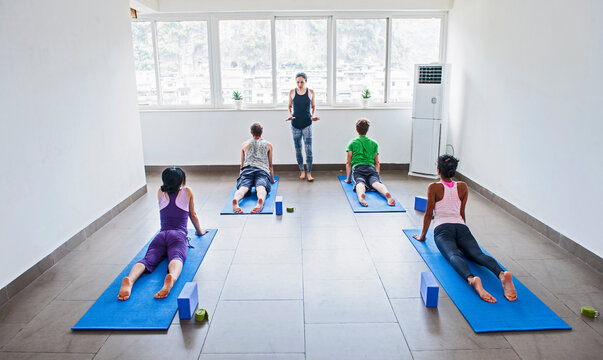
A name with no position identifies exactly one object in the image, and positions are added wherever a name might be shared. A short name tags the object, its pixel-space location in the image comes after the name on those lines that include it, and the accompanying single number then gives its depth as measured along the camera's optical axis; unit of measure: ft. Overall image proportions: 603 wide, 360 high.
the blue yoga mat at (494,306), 7.96
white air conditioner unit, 18.99
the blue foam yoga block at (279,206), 14.47
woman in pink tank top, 9.87
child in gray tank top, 16.15
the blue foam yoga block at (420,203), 14.73
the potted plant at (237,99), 20.77
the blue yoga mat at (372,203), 14.84
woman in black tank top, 19.25
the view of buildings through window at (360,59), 20.77
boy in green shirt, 16.87
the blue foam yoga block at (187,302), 8.20
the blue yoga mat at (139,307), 8.06
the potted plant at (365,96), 20.88
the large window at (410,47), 20.89
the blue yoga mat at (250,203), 14.76
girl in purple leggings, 9.80
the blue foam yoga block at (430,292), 8.58
